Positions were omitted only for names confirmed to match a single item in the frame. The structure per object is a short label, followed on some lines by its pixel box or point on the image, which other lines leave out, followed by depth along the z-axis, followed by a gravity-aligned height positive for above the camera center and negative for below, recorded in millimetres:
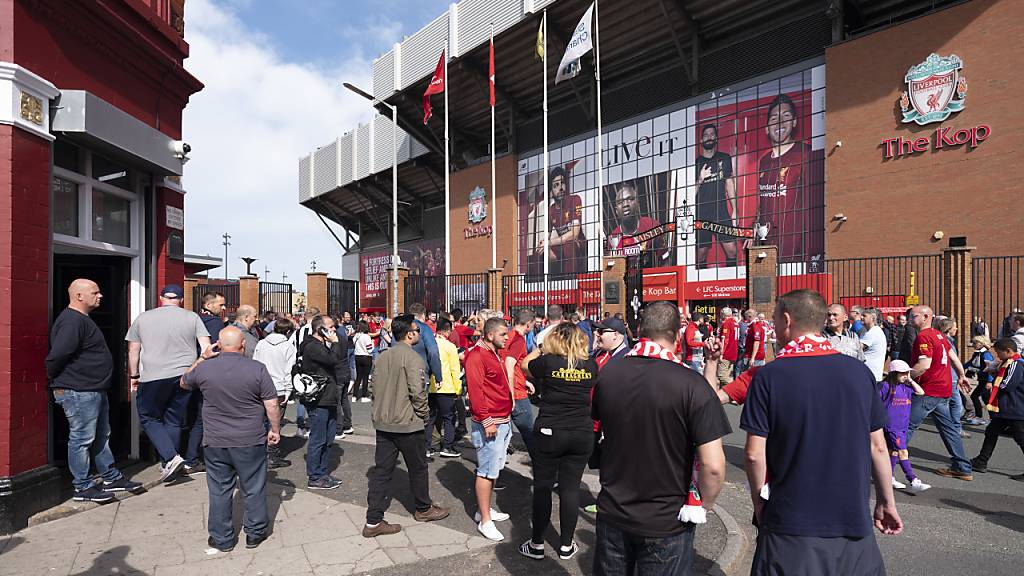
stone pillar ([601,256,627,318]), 19078 +58
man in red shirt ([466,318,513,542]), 4566 -1106
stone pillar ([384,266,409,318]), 21359 -394
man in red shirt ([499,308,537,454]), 5465 -1043
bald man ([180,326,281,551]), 4207 -1110
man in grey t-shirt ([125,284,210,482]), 5602 -738
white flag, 20859 +9211
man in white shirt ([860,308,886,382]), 6436 -699
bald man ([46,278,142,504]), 4945 -862
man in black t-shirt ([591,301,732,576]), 2465 -784
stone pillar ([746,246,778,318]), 15086 +265
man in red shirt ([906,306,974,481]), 6094 -1109
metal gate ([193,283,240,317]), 20062 -111
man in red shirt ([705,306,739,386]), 12742 -1207
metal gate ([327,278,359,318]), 22266 -302
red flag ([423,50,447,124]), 23562 +8873
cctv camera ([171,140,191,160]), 6852 +1762
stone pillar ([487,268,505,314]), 20484 -53
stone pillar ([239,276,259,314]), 21016 -101
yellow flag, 22214 +9819
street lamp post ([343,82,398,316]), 21375 +306
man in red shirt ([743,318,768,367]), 9430 -879
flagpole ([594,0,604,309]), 30975 +2874
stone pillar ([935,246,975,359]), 12883 -141
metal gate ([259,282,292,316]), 21922 -314
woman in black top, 4109 -1079
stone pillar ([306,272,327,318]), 21875 -73
